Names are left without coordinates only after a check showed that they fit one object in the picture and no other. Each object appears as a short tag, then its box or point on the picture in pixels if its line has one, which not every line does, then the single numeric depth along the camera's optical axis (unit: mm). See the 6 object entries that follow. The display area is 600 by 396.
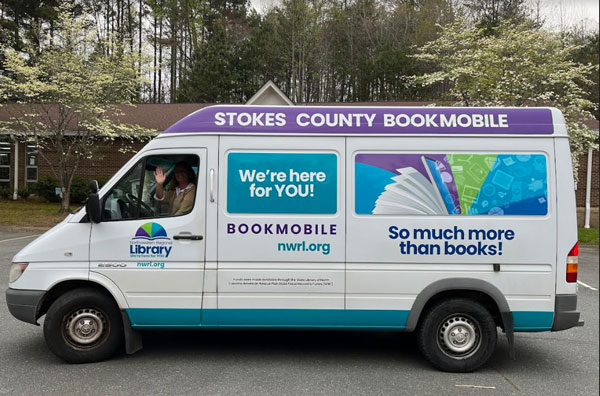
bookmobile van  4703
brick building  22469
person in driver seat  4855
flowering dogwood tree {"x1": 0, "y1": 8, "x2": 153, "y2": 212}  18344
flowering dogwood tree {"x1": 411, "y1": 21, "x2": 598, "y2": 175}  14602
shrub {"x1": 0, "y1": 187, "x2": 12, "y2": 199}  23766
